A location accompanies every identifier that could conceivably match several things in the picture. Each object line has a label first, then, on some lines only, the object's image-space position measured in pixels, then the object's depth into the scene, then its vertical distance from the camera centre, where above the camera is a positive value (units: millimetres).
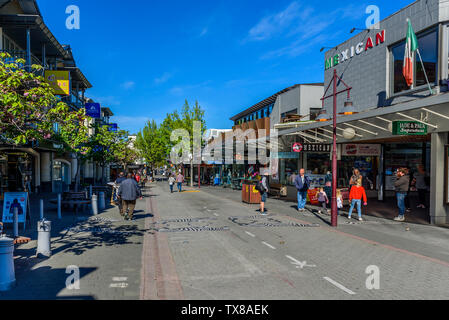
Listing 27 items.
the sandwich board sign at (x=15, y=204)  9836 -1422
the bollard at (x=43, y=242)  7270 -1824
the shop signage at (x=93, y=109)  28936 +4003
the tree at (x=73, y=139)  16200 +803
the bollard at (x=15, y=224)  8633 -1728
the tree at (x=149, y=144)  63688 +2513
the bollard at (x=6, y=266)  5340 -1727
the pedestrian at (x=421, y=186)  14677 -1172
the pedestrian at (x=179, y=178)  27125 -1710
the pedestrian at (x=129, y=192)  12133 -1265
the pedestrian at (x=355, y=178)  12558 -709
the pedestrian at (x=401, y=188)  12133 -1027
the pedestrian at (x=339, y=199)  14617 -1776
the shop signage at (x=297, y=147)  20488 +651
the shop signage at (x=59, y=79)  19395 +4445
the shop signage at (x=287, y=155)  23145 +199
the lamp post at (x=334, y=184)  11148 -835
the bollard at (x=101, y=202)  16047 -2152
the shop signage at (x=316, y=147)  20703 +666
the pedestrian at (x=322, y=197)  14508 -1636
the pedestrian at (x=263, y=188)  14211 -1256
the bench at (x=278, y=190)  22141 -2129
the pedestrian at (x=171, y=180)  27023 -1842
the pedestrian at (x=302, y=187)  14805 -1258
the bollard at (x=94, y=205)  14172 -2027
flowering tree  6727 +1033
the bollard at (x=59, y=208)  13005 -2003
